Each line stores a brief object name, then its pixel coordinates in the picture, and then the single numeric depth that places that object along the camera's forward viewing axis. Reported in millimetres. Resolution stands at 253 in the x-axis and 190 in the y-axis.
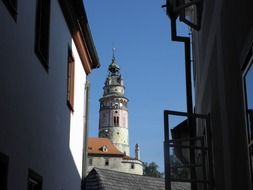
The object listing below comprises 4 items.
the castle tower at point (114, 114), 98816
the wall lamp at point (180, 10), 7637
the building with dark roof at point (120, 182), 16547
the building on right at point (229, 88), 3849
